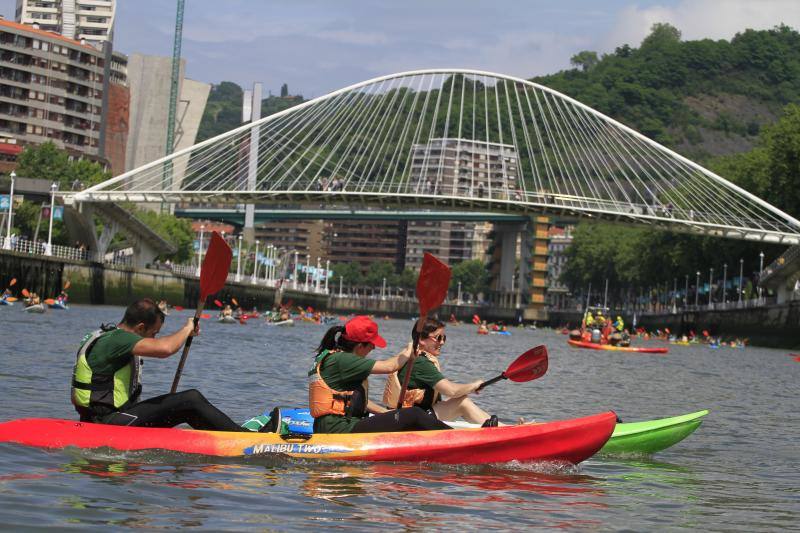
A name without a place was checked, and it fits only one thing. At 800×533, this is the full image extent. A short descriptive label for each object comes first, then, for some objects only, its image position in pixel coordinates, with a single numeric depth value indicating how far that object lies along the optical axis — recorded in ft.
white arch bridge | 295.48
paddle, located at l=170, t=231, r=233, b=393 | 50.44
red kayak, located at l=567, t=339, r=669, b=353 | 199.72
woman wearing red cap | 44.27
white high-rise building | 576.20
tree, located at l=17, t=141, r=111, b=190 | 349.41
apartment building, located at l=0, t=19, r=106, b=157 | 419.74
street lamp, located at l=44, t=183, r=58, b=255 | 282.17
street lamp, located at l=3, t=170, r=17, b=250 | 233.96
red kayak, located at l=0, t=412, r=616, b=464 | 44.42
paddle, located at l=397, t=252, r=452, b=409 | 49.52
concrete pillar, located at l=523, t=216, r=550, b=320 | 554.46
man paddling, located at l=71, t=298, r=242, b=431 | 42.37
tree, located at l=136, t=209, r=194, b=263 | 385.91
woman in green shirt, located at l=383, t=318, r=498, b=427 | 48.34
